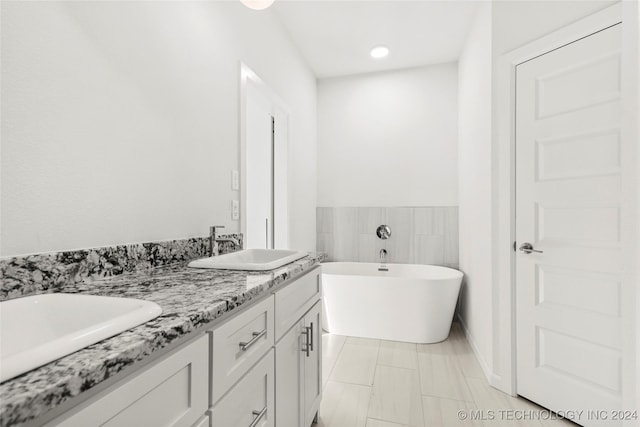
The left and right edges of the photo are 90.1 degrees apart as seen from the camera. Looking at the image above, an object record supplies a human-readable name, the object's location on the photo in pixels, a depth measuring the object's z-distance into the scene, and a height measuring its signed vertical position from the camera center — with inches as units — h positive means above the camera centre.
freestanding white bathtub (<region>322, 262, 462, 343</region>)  102.3 -30.5
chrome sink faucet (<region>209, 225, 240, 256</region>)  60.4 -5.1
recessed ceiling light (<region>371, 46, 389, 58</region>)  118.3 +61.3
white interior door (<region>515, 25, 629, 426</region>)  59.1 -2.6
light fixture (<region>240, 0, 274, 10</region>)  57.1 +37.9
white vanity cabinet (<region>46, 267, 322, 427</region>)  19.2 -14.2
